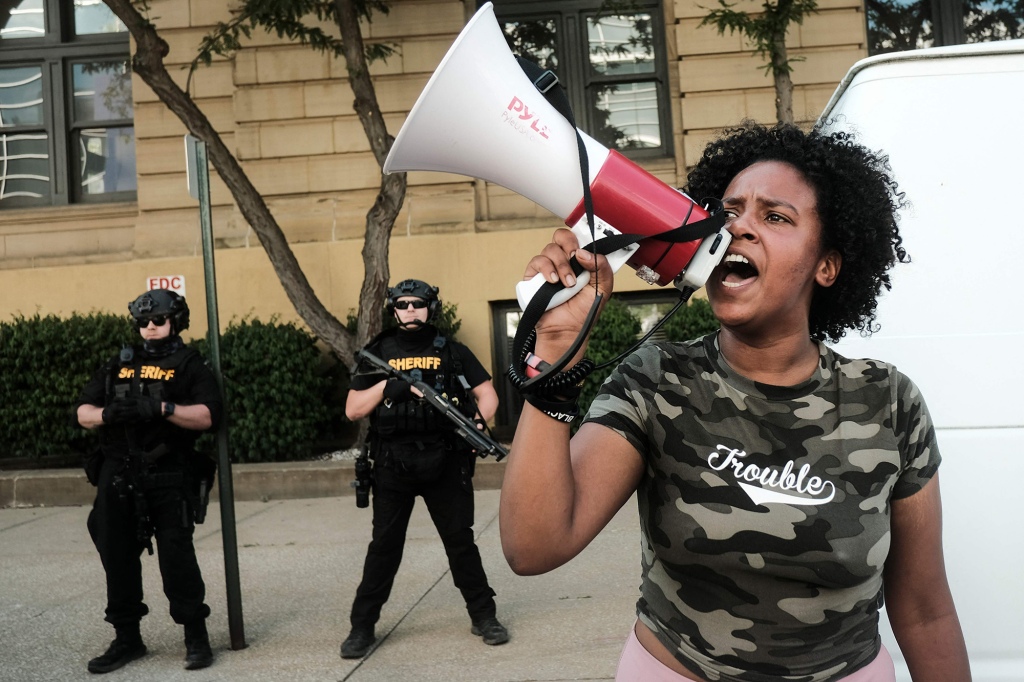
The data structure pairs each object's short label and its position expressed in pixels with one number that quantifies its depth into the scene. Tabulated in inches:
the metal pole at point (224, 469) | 209.2
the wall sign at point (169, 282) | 326.6
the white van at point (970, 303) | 97.2
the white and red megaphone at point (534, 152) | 71.6
